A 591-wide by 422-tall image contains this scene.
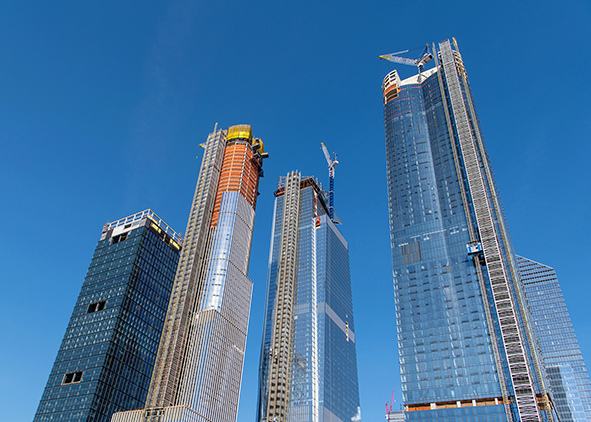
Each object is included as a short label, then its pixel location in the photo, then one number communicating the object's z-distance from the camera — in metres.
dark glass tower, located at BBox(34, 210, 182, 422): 185.25
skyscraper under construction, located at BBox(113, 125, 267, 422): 176.62
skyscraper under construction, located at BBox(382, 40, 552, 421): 167.50
